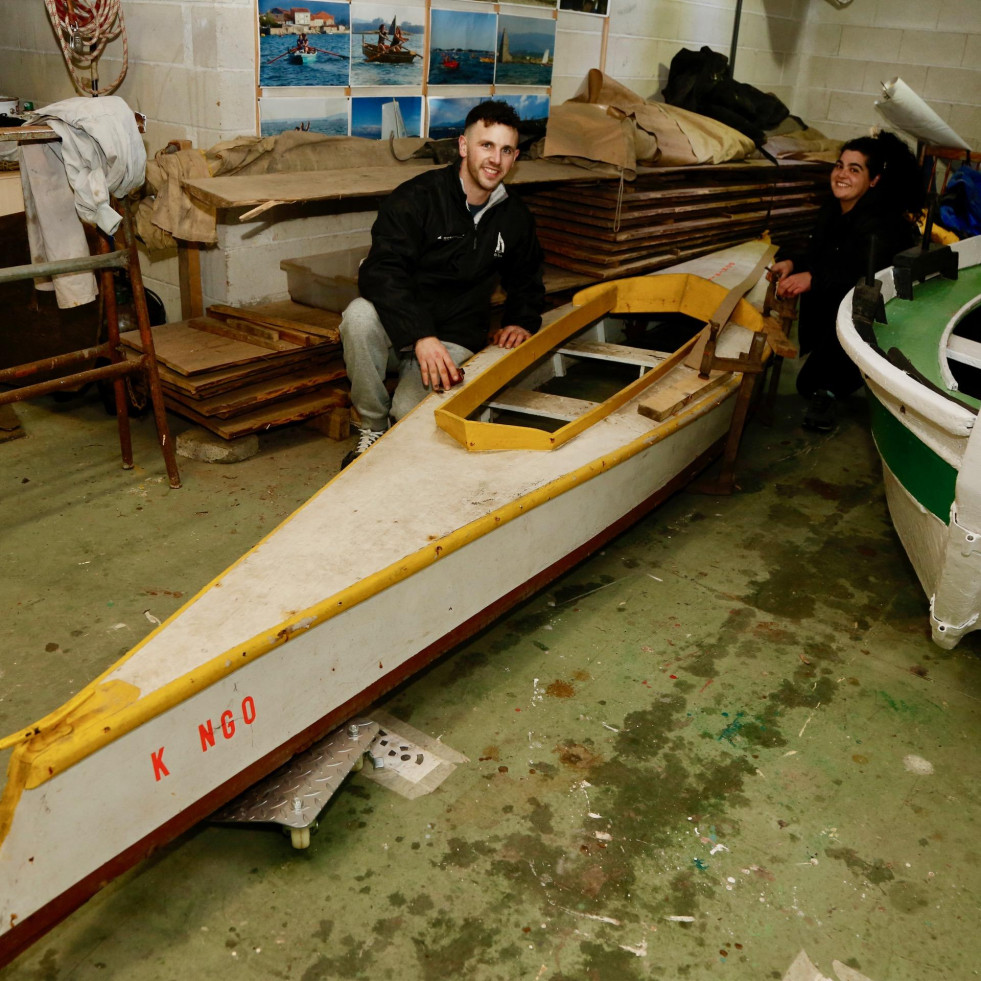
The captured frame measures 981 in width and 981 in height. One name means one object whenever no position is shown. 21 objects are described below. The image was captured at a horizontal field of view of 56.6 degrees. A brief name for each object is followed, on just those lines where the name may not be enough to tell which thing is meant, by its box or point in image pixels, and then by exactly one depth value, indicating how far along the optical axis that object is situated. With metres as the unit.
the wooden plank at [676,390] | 3.27
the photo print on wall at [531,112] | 5.51
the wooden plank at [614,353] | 4.17
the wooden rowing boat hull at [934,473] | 2.57
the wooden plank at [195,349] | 3.77
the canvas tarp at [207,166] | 4.09
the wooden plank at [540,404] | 3.51
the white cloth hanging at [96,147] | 3.06
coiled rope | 4.51
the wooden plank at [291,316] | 4.07
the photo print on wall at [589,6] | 5.91
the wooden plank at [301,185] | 3.64
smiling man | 3.51
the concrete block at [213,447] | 3.88
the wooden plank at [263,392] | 3.77
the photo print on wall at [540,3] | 5.61
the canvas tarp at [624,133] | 5.09
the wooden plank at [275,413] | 3.82
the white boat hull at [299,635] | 1.61
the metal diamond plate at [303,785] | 2.07
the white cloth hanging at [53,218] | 3.15
